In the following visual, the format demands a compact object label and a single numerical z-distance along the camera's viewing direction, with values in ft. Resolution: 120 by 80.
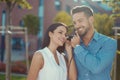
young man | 11.05
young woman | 11.53
